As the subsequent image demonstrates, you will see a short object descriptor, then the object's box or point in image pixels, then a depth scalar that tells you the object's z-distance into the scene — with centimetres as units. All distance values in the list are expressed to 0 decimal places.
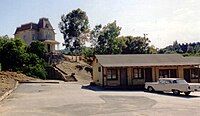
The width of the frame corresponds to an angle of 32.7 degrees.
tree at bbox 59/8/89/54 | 8044
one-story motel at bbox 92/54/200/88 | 4100
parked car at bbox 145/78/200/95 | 3000
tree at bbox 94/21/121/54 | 7825
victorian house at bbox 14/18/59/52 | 8635
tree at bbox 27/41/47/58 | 6511
